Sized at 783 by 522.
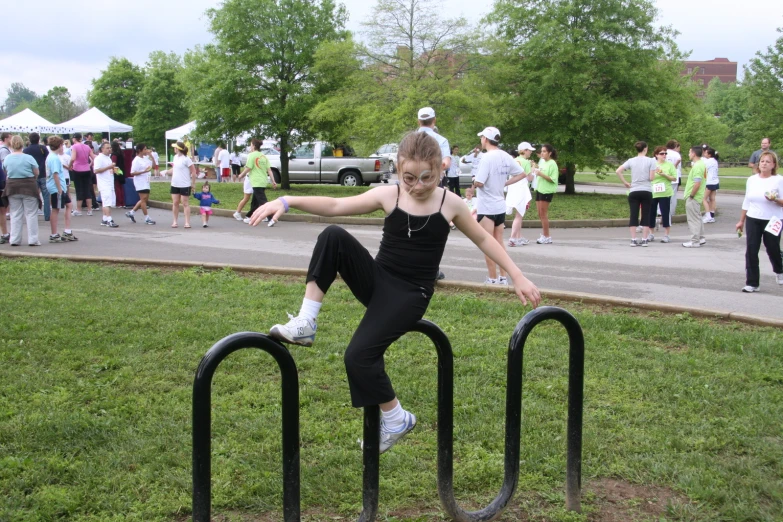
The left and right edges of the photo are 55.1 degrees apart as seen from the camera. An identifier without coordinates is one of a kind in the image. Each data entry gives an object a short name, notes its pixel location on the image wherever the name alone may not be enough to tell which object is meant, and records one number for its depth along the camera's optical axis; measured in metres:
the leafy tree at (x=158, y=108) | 59.88
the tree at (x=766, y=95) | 32.22
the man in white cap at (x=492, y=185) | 9.90
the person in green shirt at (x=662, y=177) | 14.22
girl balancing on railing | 3.55
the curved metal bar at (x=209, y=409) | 2.91
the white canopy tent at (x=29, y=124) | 33.09
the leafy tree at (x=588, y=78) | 22.86
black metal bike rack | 2.97
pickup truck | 30.16
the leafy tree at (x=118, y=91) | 66.94
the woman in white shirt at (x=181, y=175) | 15.79
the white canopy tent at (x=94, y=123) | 31.92
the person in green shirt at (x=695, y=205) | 14.45
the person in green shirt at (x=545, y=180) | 14.05
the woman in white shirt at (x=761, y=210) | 9.39
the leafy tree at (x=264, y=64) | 24.42
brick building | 152.62
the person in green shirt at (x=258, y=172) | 16.23
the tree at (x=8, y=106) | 178.32
